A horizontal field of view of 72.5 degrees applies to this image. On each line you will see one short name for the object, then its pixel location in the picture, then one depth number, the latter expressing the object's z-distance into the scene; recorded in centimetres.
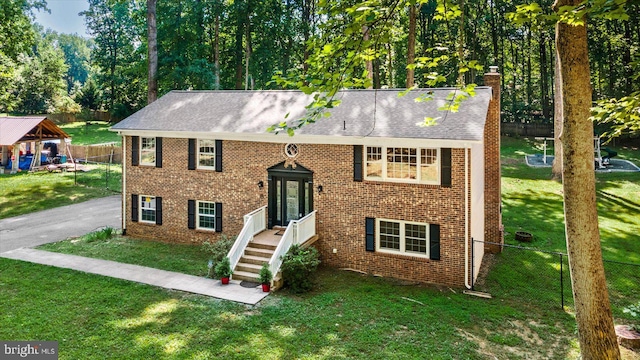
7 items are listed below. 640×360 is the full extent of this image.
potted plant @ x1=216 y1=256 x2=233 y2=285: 1238
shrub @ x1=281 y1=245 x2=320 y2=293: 1200
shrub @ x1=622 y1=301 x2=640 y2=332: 922
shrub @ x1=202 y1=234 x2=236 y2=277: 1309
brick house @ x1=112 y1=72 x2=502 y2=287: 1252
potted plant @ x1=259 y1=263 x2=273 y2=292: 1182
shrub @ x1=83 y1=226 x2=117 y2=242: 1689
